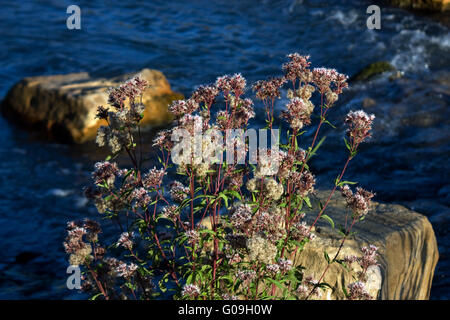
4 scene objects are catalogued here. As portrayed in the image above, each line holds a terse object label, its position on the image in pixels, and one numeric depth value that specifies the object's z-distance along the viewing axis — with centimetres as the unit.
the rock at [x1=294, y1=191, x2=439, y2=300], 499
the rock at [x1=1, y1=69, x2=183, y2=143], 1088
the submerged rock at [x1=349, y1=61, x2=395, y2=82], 1262
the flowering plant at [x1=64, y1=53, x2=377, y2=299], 364
